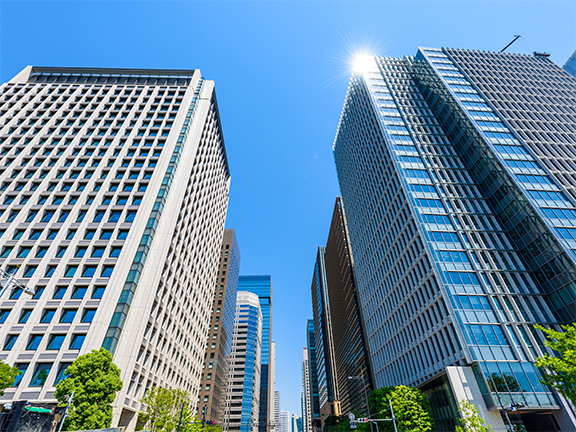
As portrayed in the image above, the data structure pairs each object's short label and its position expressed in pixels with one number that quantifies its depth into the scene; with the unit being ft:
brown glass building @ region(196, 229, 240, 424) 280.51
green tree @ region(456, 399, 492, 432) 92.68
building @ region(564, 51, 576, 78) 318.24
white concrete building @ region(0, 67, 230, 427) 117.80
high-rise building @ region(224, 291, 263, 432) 389.39
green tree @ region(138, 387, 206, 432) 121.19
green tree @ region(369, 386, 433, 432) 112.57
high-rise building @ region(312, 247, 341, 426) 472.03
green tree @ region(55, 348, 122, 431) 78.28
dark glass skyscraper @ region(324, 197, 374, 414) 304.91
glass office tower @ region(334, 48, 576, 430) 119.85
